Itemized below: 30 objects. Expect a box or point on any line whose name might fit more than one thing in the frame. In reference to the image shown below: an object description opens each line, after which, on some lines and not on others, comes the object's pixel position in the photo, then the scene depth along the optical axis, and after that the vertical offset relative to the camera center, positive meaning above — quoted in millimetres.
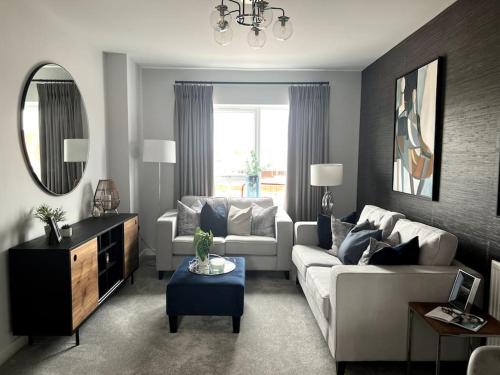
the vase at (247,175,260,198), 5062 -334
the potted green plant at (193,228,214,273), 3029 -743
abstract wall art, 2977 +286
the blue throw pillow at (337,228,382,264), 2977 -709
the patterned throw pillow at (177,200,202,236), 4270 -715
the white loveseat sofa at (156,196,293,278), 3977 -983
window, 5066 +229
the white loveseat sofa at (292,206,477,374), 2275 -959
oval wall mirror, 2748 +273
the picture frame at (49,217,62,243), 2612 -544
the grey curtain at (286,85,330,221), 4863 +307
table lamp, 4215 -141
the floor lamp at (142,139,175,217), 4328 +125
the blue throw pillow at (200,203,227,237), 4277 -725
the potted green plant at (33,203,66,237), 2691 -427
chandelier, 1995 +805
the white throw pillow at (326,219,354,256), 3525 -709
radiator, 2148 -794
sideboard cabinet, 2467 -903
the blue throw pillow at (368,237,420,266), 2438 -644
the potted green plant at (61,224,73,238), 2824 -574
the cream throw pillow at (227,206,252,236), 4273 -747
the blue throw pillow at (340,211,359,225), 3775 -607
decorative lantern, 3791 -390
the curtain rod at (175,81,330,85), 4823 +1093
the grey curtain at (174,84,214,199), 4816 +322
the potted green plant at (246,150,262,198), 5065 -176
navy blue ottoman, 2807 -1099
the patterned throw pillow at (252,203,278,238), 4273 -739
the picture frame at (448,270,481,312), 2014 -755
